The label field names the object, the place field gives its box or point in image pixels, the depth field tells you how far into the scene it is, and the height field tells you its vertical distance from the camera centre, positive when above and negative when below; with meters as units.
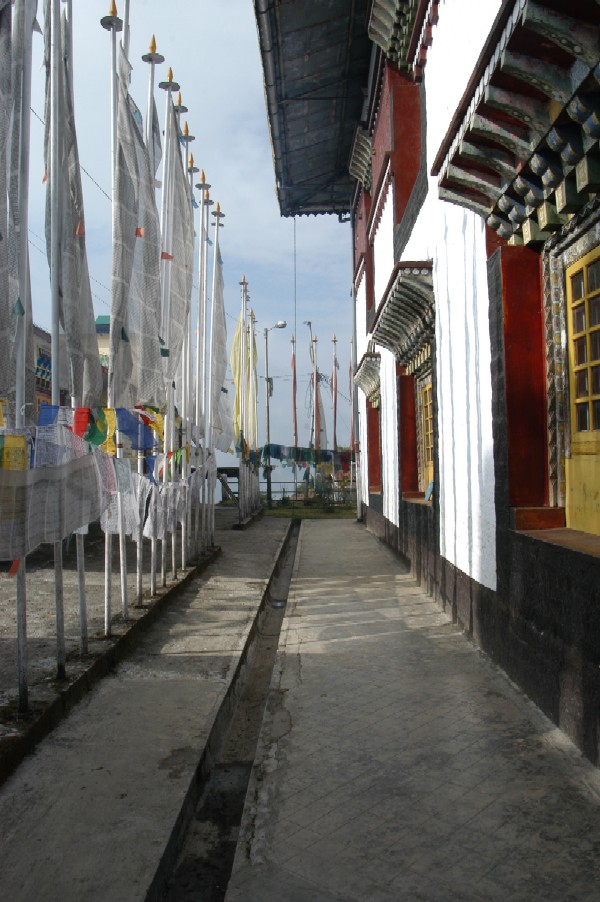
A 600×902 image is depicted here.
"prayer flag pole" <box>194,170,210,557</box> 13.90 +2.79
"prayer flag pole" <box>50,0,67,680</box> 5.22 +1.77
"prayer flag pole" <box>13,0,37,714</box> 4.80 +1.66
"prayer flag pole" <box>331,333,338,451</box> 43.97 +5.15
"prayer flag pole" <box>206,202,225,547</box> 14.73 +0.84
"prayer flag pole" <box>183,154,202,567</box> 12.49 +1.14
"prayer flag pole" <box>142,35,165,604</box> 8.77 +4.20
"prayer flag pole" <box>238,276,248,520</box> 22.39 +2.30
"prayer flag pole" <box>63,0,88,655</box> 5.86 -0.81
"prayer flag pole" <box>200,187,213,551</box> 14.33 +3.12
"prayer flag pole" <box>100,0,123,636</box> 7.66 +4.33
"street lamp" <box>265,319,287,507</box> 33.56 +3.83
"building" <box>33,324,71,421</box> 16.75 +2.38
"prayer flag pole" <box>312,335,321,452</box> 36.94 +2.63
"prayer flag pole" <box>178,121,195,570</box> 12.06 +1.55
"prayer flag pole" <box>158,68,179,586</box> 10.09 +3.28
